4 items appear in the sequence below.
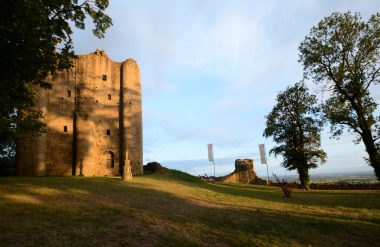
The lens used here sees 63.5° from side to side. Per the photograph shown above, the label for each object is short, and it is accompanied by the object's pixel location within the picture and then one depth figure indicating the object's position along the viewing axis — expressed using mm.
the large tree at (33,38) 9758
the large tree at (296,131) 34656
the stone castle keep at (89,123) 33100
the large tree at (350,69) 23672
